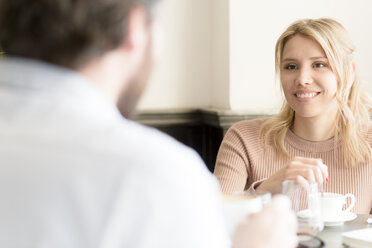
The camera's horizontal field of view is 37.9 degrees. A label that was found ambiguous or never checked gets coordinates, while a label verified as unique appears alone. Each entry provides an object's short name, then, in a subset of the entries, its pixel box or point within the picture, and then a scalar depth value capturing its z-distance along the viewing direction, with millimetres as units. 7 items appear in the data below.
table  1359
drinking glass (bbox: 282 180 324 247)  1268
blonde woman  2062
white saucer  1508
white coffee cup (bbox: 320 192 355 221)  1531
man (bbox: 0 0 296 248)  608
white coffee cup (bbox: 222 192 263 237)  854
